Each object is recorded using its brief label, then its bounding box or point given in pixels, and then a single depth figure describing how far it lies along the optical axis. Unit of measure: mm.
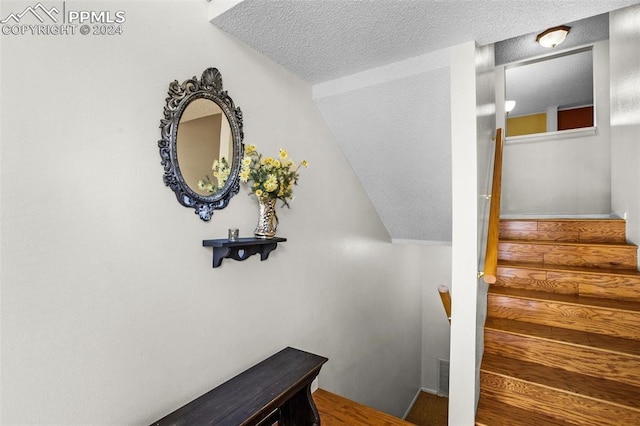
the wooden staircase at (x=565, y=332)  1680
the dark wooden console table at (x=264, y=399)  1262
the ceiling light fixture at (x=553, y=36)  2962
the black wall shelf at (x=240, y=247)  1466
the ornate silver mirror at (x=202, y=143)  1345
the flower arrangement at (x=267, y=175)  1607
